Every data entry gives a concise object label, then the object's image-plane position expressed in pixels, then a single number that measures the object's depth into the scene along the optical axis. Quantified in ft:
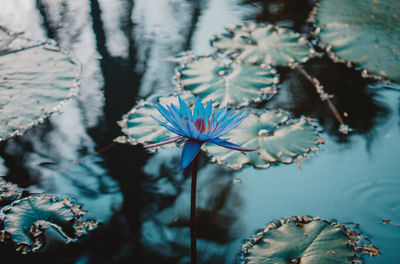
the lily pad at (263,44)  10.00
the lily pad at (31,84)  8.06
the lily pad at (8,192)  6.70
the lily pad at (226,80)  8.73
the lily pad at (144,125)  7.77
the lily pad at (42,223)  6.07
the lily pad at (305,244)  5.80
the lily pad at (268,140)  7.52
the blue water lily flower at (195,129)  4.53
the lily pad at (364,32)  9.93
